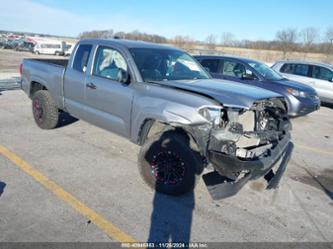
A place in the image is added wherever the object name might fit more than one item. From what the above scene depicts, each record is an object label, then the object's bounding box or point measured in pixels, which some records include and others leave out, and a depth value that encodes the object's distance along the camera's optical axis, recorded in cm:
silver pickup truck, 338
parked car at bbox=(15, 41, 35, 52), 4468
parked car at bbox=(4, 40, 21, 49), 4831
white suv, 1088
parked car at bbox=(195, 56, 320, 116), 833
